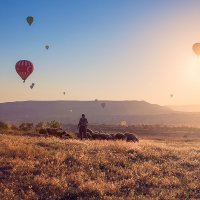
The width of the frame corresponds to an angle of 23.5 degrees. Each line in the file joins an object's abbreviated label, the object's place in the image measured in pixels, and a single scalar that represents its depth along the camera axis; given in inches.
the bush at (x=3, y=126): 1762.3
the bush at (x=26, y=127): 1942.4
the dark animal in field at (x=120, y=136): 1410.8
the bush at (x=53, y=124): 2101.3
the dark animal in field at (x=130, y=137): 1395.5
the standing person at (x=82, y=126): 1366.9
